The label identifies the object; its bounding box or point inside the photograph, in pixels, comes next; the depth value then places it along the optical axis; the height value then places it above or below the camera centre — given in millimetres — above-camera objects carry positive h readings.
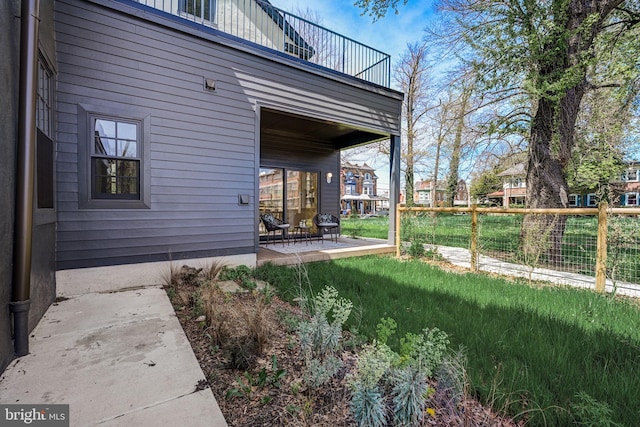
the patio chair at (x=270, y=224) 6306 -316
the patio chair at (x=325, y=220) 7234 -263
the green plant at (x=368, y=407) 1316 -933
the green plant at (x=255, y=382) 1605 -1040
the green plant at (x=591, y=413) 1278 -954
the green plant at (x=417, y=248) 5867 -782
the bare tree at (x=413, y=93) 15820 +6699
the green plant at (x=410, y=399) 1335 -901
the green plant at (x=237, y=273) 4195 -978
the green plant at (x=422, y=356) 1449 -784
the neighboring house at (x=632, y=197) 19406 +1150
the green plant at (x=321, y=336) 1908 -862
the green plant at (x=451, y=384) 1470 -934
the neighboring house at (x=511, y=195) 28716 +1862
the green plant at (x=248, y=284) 3676 -1003
